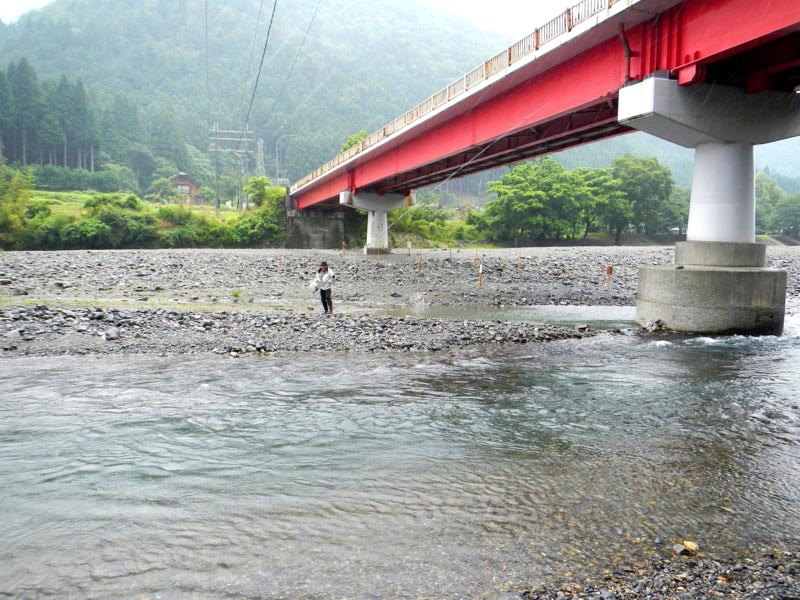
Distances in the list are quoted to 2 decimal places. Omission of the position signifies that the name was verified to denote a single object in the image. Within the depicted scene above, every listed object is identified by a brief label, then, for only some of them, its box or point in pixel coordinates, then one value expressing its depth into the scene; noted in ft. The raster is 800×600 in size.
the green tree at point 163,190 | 378.08
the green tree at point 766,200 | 390.62
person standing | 57.77
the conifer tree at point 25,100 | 342.44
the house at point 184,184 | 416.26
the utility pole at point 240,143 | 277.15
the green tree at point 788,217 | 379.35
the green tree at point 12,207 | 175.83
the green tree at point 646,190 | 299.17
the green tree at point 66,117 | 359.66
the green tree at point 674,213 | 300.61
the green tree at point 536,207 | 263.90
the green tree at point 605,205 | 275.80
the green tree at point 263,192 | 230.89
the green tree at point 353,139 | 248.36
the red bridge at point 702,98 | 47.96
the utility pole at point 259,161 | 340.63
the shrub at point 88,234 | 183.01
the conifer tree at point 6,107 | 334.65
